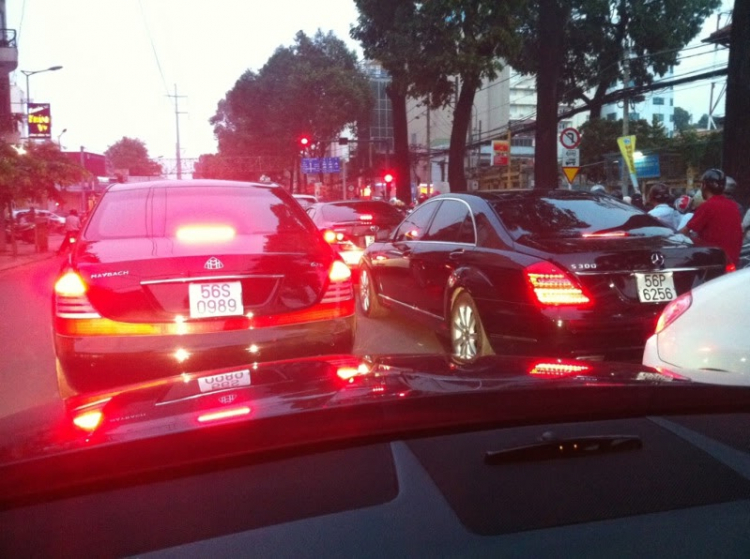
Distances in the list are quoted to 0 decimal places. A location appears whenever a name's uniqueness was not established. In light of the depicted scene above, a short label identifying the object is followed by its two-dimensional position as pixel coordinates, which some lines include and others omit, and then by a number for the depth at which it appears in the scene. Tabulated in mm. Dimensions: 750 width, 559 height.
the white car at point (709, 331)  3523
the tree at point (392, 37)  20609
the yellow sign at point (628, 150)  21392
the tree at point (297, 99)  49362
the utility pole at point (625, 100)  33131
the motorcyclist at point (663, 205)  9289
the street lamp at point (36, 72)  37500
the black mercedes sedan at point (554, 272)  5113
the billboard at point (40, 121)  33656
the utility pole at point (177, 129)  71012
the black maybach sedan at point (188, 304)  3936
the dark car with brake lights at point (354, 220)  11633
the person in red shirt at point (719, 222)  7266
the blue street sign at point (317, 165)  58069
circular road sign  17031
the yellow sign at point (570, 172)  17266
